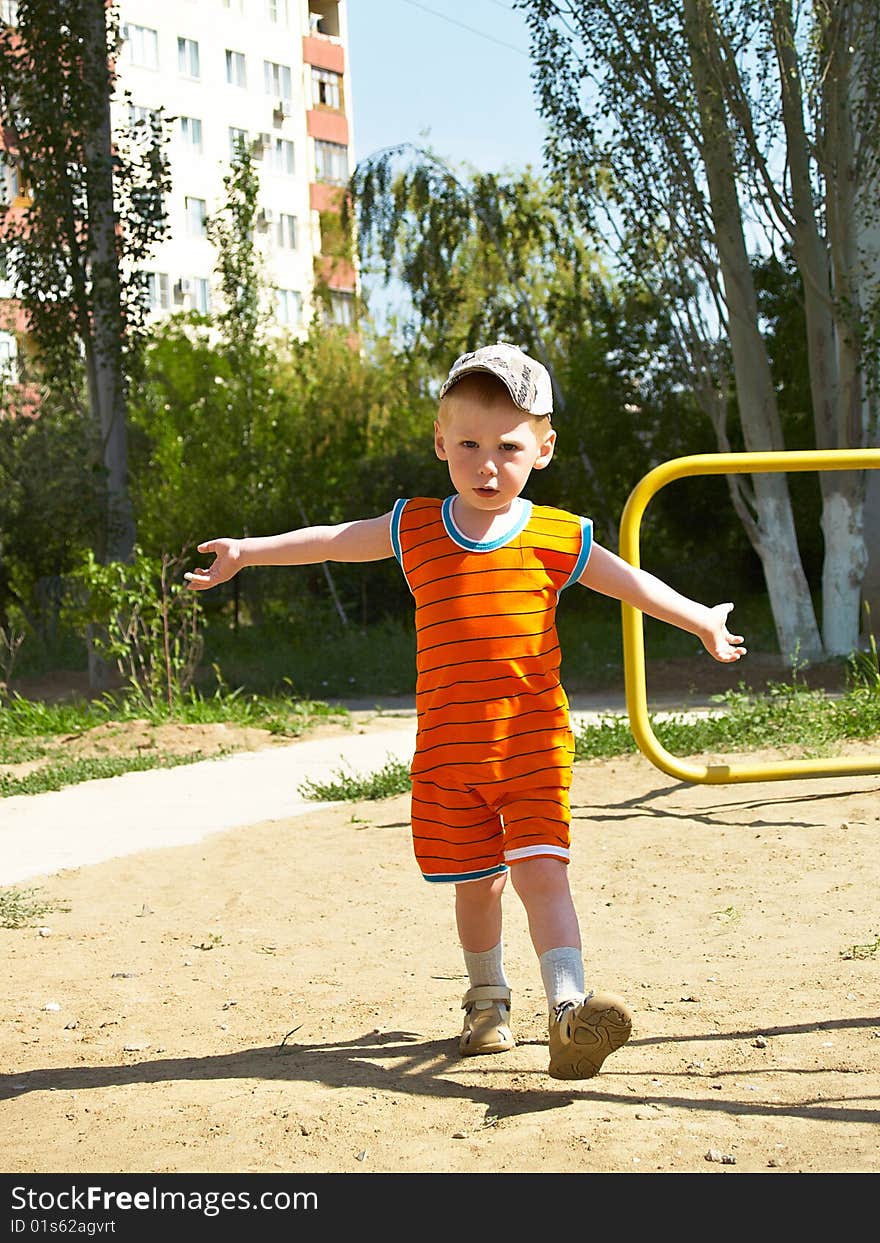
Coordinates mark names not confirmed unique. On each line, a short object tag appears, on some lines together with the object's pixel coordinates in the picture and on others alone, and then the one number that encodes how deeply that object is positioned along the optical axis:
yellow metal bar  4.28
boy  3.08
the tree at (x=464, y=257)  16.11
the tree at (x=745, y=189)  11.84
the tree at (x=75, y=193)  13.13
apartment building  30.64
